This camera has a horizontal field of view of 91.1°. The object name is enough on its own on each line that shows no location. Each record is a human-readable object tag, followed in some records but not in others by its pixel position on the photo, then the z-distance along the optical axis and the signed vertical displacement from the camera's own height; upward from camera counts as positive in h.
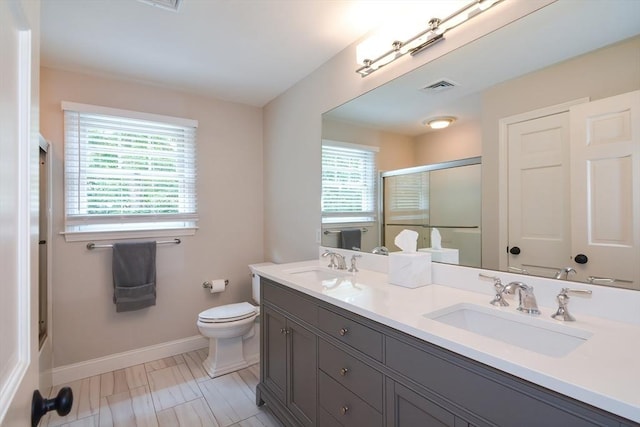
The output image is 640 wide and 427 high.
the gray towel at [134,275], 2.49 -0.48
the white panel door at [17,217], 0.46 +0.00
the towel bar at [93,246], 2.46 -0.23
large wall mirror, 1.02 +0.31
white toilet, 2.37 -0.94
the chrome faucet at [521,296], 1.12 -0.31
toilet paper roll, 2.89 -0.65
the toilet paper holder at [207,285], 2.92 -0.65
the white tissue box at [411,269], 1.52 -0.27
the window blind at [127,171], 2.41 +0.38
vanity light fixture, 1.36 +0.89
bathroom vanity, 0.72 -0.47
